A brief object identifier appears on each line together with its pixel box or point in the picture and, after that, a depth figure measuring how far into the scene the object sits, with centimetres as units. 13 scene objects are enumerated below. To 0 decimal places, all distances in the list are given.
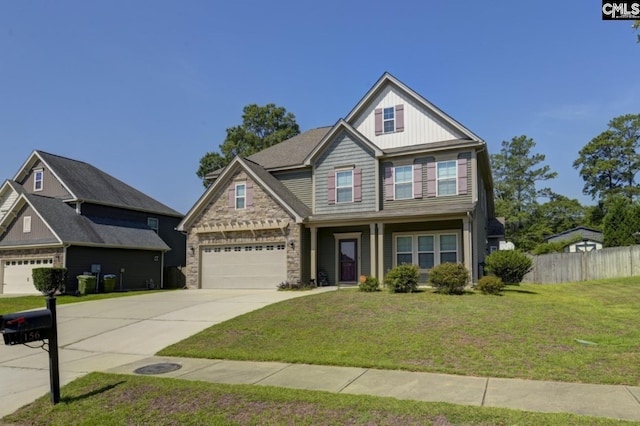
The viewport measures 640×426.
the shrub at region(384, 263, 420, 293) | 1488
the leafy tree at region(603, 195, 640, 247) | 2992
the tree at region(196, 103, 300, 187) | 4344
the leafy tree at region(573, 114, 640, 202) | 4859
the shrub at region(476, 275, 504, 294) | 1443
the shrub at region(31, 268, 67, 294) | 2049
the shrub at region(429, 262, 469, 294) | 1420
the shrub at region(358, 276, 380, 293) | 1534
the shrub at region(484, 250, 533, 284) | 1677
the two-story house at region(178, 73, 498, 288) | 1925
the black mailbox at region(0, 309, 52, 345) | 577
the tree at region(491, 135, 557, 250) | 5169
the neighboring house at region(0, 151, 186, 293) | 2456
